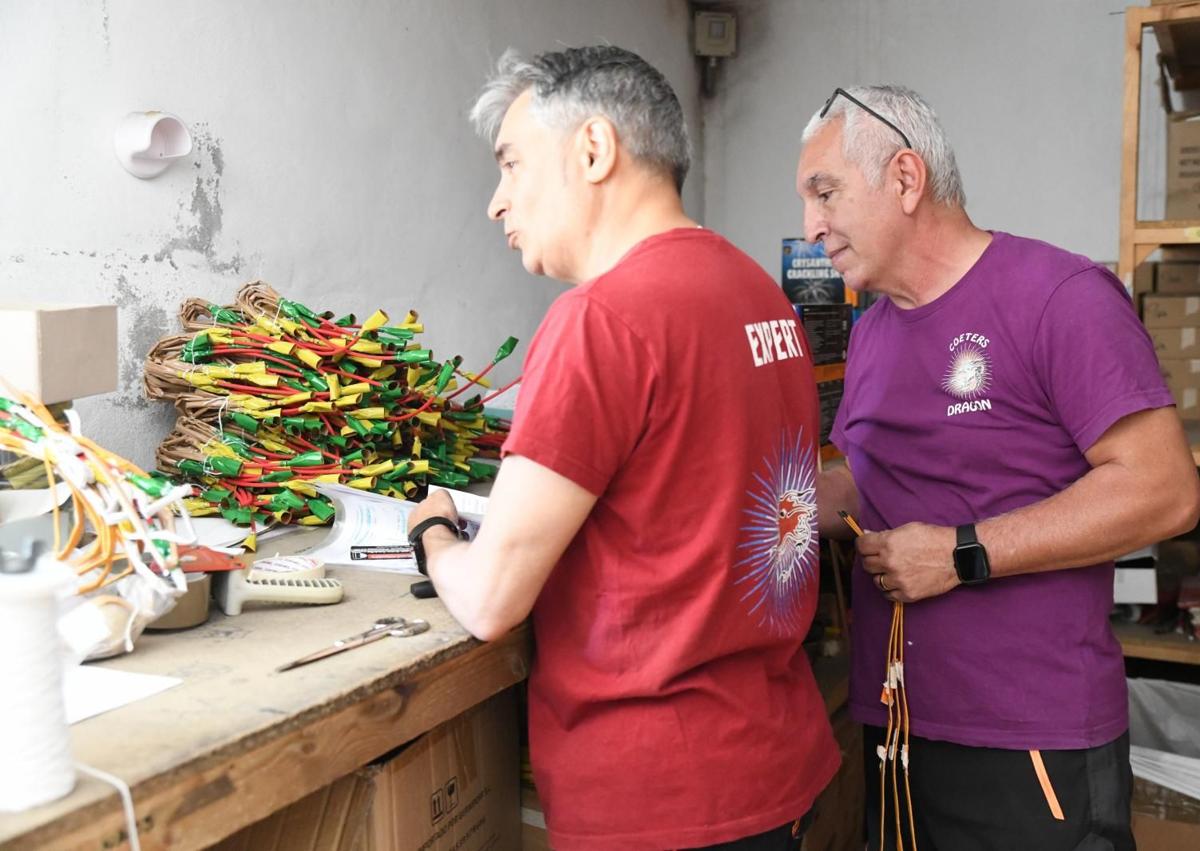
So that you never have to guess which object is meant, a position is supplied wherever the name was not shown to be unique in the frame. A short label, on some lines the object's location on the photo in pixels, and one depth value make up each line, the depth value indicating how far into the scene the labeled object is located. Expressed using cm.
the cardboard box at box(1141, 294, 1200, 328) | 282
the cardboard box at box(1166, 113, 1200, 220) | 263
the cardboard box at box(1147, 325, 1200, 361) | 281
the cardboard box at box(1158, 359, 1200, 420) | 281
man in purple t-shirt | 154
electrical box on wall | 409
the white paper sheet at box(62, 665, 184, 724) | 103
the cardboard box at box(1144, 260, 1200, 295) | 293
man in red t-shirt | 111
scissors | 122
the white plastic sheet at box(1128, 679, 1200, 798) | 278
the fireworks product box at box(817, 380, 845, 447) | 288
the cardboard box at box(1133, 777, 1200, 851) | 239
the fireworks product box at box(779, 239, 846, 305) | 331
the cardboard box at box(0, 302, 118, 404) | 136
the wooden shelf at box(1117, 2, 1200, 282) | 234
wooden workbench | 91
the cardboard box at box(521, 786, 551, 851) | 183
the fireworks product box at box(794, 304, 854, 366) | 285
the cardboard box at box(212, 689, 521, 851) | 142
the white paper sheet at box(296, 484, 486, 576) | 159
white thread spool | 81
